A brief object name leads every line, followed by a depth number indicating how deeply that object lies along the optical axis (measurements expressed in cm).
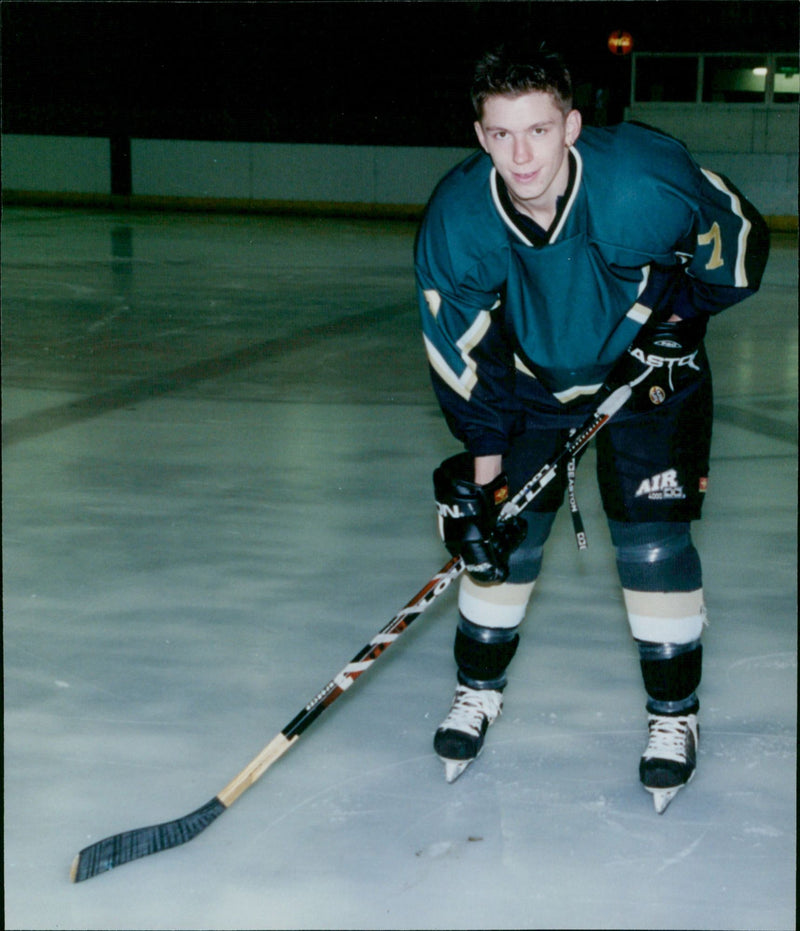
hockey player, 442
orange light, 2650
